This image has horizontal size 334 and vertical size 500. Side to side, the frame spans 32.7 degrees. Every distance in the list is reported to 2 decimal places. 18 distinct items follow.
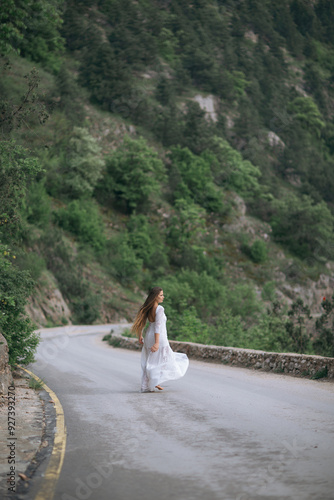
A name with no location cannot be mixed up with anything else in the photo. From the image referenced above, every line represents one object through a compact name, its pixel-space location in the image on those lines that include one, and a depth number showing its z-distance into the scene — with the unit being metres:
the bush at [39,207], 55.06
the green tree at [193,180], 84.94
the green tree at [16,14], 13.62
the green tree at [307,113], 125.38
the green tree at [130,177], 75.19
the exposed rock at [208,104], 106.38
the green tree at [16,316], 13.20
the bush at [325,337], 19.12
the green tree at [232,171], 93.91
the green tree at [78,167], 68.62
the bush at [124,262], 63.84
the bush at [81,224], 64.31
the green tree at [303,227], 90.06
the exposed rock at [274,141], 114.46
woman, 10.89
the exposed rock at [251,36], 146.25
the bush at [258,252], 80.62
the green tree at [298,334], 19.84
